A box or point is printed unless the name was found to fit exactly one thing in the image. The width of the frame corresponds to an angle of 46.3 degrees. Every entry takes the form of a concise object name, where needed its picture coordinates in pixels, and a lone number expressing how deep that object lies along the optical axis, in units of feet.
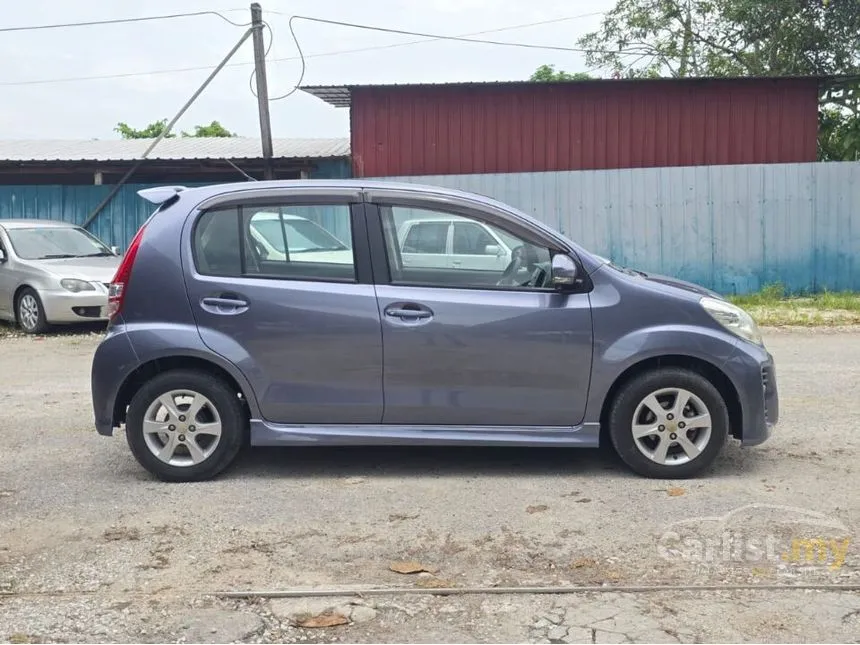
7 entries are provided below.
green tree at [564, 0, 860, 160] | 63.16
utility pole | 55.52
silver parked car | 41.04
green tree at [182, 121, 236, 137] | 130.31
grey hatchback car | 18.22
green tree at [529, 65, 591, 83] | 111.30
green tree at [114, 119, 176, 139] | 133.08
